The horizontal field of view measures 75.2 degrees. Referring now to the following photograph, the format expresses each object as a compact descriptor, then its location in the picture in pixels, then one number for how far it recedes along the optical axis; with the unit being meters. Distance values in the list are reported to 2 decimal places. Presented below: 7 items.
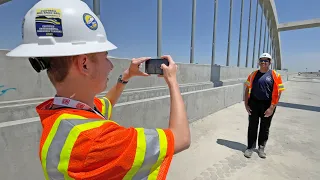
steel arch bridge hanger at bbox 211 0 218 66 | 11.91
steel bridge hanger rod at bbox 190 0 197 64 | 9.62
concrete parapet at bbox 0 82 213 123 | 2.49
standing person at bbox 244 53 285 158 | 3.84
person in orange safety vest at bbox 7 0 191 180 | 0.73
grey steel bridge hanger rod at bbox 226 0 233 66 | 14.94
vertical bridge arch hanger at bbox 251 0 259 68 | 23.20
